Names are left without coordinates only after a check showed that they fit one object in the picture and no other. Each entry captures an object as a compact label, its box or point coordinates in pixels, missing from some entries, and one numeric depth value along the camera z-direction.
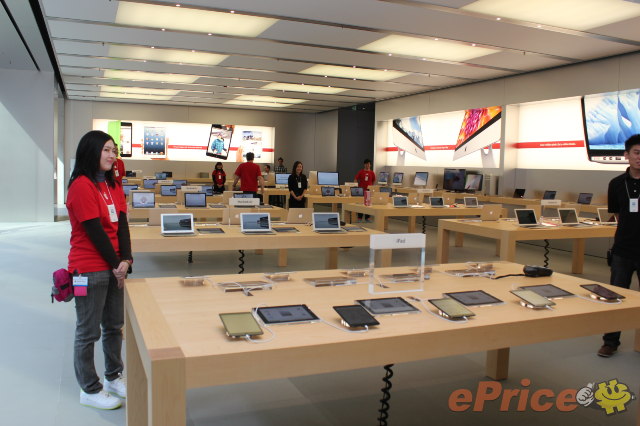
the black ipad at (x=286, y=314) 2.14
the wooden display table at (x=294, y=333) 1.77
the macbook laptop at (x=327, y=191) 10.69
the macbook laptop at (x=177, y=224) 5.05
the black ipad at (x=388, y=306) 2.33
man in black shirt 3.74
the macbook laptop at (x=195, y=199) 7.43
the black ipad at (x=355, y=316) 2.10
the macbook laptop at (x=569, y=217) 6.83
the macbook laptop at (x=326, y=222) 5.51
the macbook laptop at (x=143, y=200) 7.27
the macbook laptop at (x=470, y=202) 8.89
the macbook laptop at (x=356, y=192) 11.21
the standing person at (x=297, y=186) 8.88
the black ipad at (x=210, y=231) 5.23
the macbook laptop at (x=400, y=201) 8.27
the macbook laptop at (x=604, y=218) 6.97
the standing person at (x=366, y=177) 11.68
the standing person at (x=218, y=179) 12.91
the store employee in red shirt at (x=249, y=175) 9.51
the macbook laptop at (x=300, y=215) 6.06
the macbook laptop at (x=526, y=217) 6.51
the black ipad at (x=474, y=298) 2.52
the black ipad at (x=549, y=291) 2.71
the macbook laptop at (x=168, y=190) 8.75
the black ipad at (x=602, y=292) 2.68
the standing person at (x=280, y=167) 18.62
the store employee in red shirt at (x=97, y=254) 2.78
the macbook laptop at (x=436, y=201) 8.79
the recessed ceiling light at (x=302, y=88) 13.32
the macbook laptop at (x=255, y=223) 5.35
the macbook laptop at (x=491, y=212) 6.70
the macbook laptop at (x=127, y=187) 10.17
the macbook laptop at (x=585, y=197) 9.26
